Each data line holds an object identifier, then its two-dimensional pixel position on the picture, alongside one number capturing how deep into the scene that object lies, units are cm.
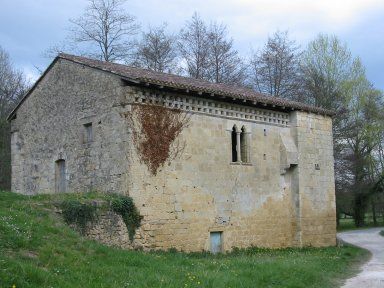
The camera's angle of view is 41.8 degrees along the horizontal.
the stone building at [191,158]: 1627
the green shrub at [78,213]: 1345
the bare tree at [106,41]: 3347
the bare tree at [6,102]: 3100
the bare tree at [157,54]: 3541
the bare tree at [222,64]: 3675
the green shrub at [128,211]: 1490
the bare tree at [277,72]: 3734
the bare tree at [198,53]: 3659
